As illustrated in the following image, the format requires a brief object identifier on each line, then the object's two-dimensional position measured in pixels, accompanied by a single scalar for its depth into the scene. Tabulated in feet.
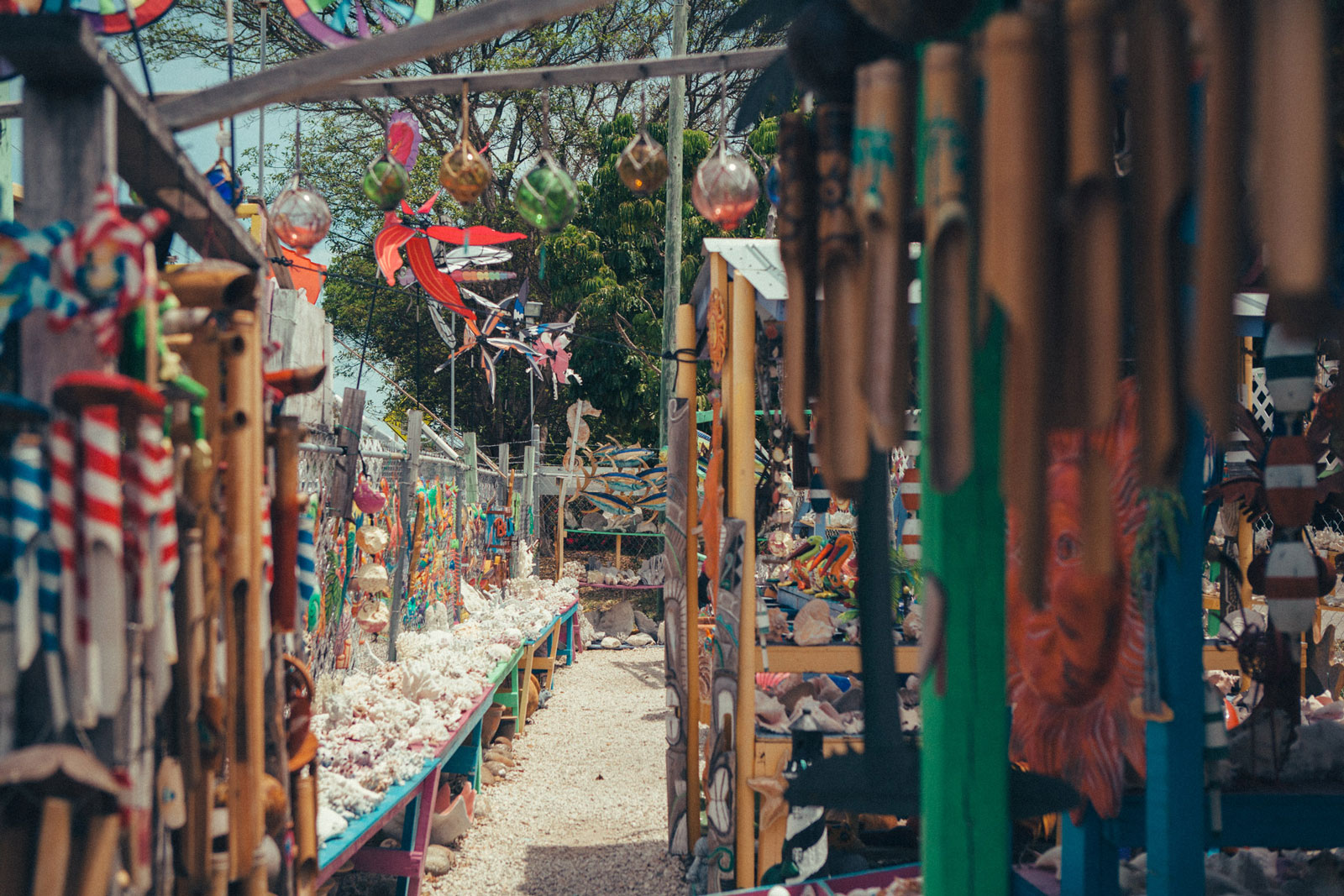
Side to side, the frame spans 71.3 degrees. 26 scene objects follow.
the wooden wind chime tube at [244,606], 4.73
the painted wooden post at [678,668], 15.15
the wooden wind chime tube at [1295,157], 2.60
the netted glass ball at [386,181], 8.54
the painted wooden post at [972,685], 3.68
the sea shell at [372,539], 15.92
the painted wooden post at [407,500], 19.16
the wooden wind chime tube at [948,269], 3.22
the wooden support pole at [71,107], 3.88
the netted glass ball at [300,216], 9.67
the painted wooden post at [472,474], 28.09
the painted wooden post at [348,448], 13.84
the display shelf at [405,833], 9.62
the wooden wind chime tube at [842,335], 3.59
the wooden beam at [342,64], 4.61
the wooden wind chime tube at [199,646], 4.46
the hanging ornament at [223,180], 9.40
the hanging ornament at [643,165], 8.35
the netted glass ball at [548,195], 8.37
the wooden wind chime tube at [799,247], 4.02
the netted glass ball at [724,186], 8.91
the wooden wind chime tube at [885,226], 3.39
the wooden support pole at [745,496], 11.43
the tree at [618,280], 50.01
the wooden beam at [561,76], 6.60
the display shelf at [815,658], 12.12
